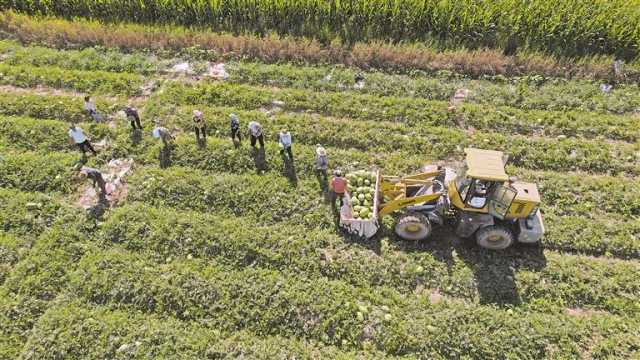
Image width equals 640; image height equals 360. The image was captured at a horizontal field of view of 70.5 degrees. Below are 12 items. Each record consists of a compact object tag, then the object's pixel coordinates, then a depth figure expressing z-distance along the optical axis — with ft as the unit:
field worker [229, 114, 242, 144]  39.50
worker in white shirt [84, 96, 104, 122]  42.27
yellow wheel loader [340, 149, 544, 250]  30.27
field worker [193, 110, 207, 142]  39.37
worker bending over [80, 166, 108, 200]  35.19
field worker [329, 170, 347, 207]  34.32
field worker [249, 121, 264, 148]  38.24
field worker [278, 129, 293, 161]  38.04
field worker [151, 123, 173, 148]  39.09
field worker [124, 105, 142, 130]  40.45
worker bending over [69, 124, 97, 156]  37.65
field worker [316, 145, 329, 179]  36.96
